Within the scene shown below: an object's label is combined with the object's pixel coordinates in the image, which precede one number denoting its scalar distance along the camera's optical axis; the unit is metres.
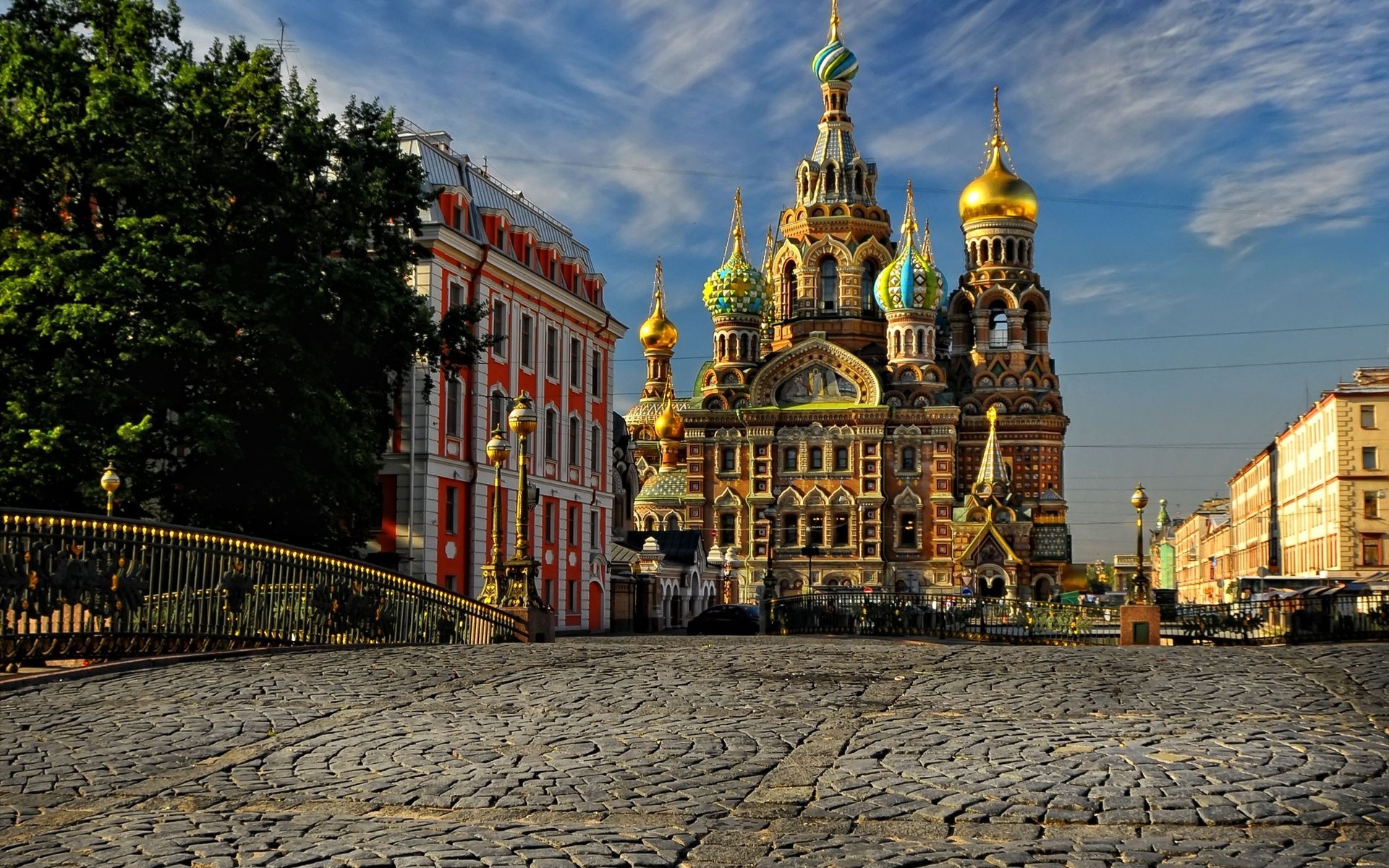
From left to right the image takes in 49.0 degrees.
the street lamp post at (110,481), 22.64
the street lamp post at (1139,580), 33.97
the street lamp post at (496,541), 22.95
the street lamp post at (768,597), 40.75
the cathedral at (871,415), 87.81
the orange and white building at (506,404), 37.25
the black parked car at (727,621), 47.81
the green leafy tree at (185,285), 24.16
